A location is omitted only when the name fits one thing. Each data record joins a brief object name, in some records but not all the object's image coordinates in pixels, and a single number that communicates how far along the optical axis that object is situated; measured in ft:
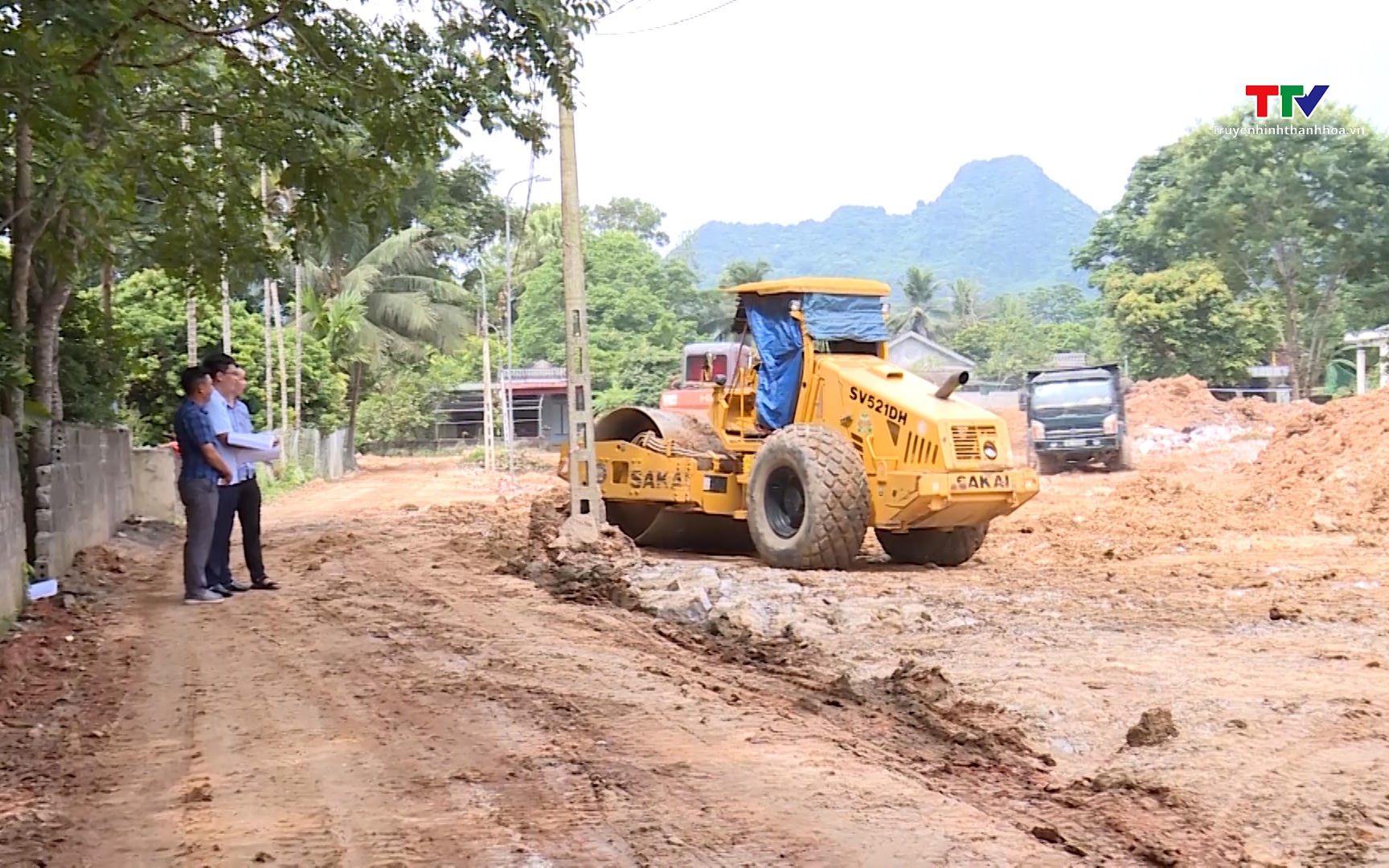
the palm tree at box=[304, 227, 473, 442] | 142.00
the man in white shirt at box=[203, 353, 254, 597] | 32.50
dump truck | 83.61
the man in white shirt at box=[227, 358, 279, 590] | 33.60
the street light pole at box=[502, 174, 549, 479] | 96.17
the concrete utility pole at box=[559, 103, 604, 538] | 43.06
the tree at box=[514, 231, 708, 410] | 177.47
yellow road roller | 37.58
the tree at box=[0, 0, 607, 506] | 23.84
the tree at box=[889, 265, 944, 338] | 249.75
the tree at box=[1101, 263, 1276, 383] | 137.08
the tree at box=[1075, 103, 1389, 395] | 133.28
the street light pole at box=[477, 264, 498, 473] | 111.86
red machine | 71.46
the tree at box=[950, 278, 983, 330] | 274.16
